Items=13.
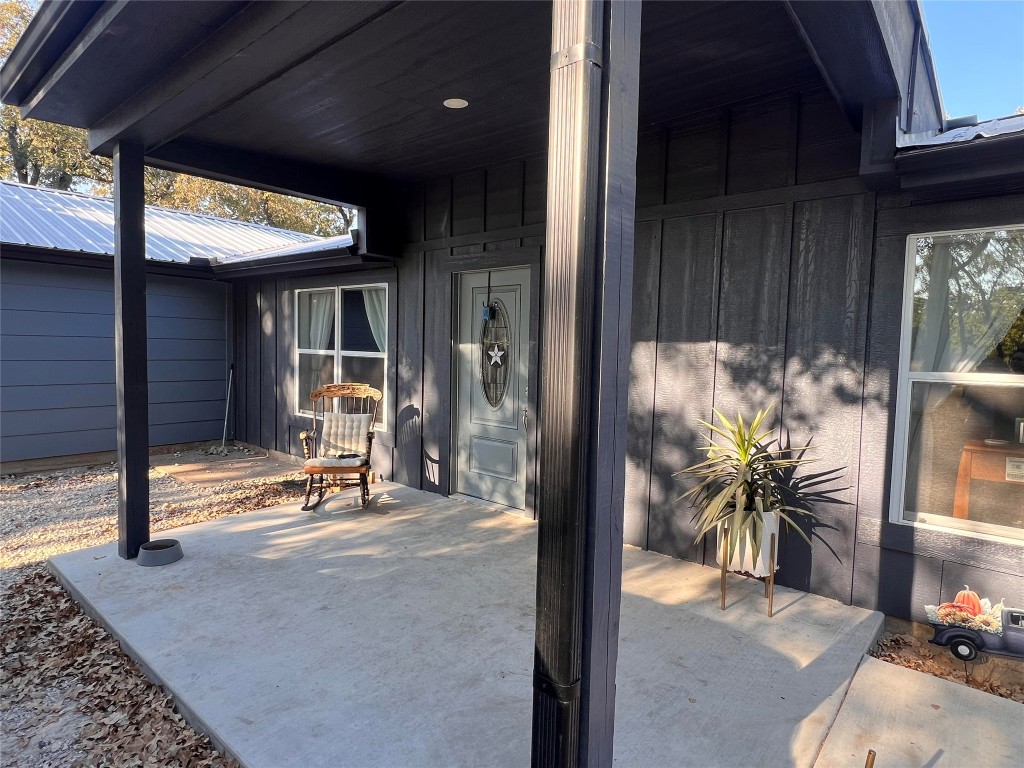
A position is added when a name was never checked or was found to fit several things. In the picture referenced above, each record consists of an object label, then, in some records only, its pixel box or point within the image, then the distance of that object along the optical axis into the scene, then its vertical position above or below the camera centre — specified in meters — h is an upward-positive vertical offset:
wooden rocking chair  4.82 -0.89
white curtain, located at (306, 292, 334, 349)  6.45 +0.24
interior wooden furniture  2.79 -0.51
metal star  4.77 -0.08
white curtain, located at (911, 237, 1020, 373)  2.80 +0.19
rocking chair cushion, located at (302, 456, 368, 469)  4.77 -0.97
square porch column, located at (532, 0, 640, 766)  1.26 -0.02
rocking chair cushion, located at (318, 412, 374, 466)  5.58 -0.83
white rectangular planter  3.00 -1.00
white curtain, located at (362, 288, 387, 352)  5.79 +0.30
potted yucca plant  2.99 -0.75
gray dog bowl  3.54 -1.28
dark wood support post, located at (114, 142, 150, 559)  3.53 -0.07
